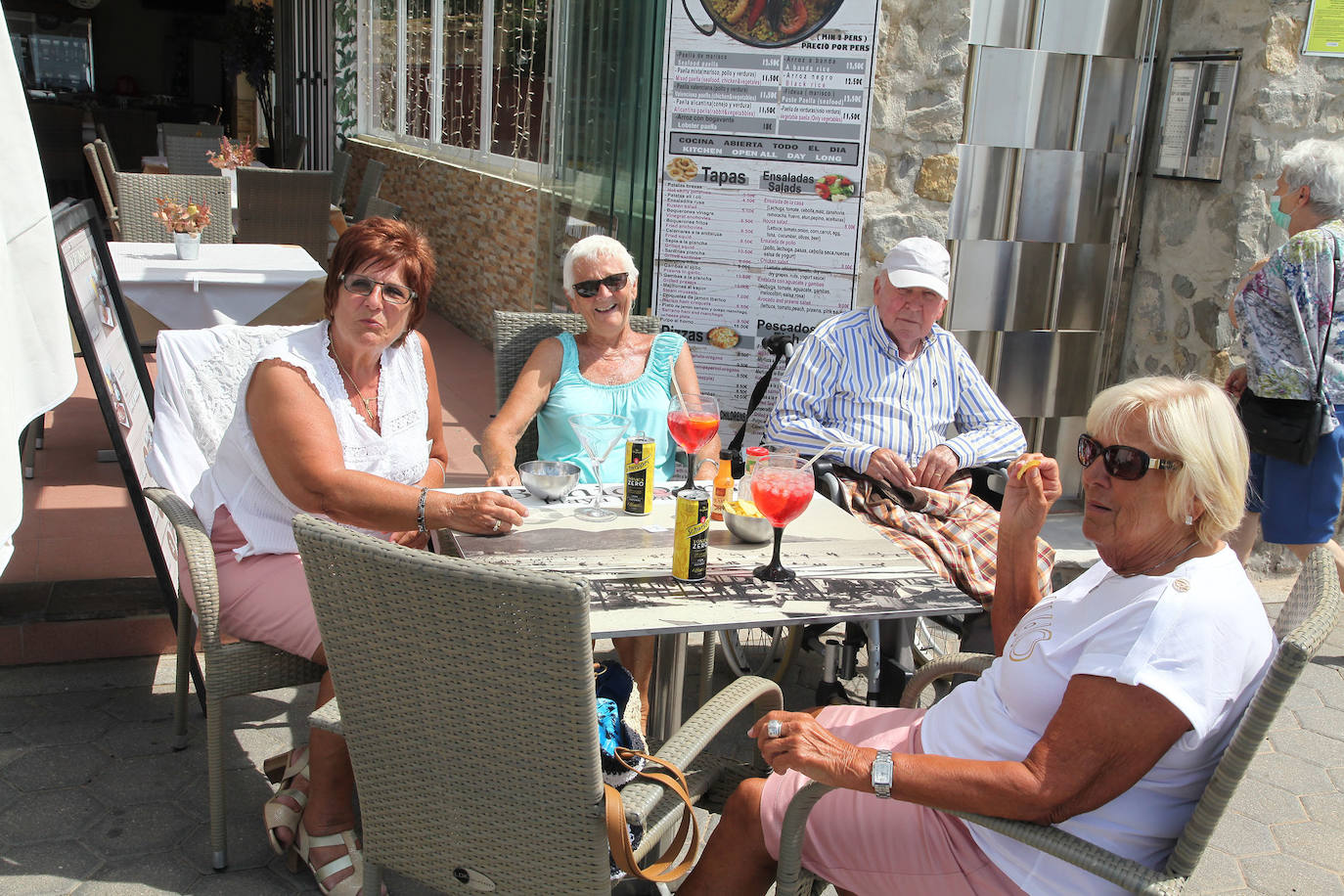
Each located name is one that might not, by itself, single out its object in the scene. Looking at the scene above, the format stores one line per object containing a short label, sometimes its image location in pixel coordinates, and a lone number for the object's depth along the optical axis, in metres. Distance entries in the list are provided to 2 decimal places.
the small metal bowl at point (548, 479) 2.50
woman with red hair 2.26
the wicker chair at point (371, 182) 7.48
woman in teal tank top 3.05
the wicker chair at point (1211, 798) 1.42
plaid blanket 2.85
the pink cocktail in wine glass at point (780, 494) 2.12
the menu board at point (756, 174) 3.72
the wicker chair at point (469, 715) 1.47
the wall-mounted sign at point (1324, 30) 3.95
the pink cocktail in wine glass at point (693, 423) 2.55
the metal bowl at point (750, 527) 2.34
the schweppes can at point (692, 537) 2.06
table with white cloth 4.47
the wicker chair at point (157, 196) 5.96
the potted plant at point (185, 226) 4.74
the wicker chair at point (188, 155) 9.29
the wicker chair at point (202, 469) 2.26
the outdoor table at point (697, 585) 1.98
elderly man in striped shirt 3.09
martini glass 2.44
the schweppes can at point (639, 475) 2.45
